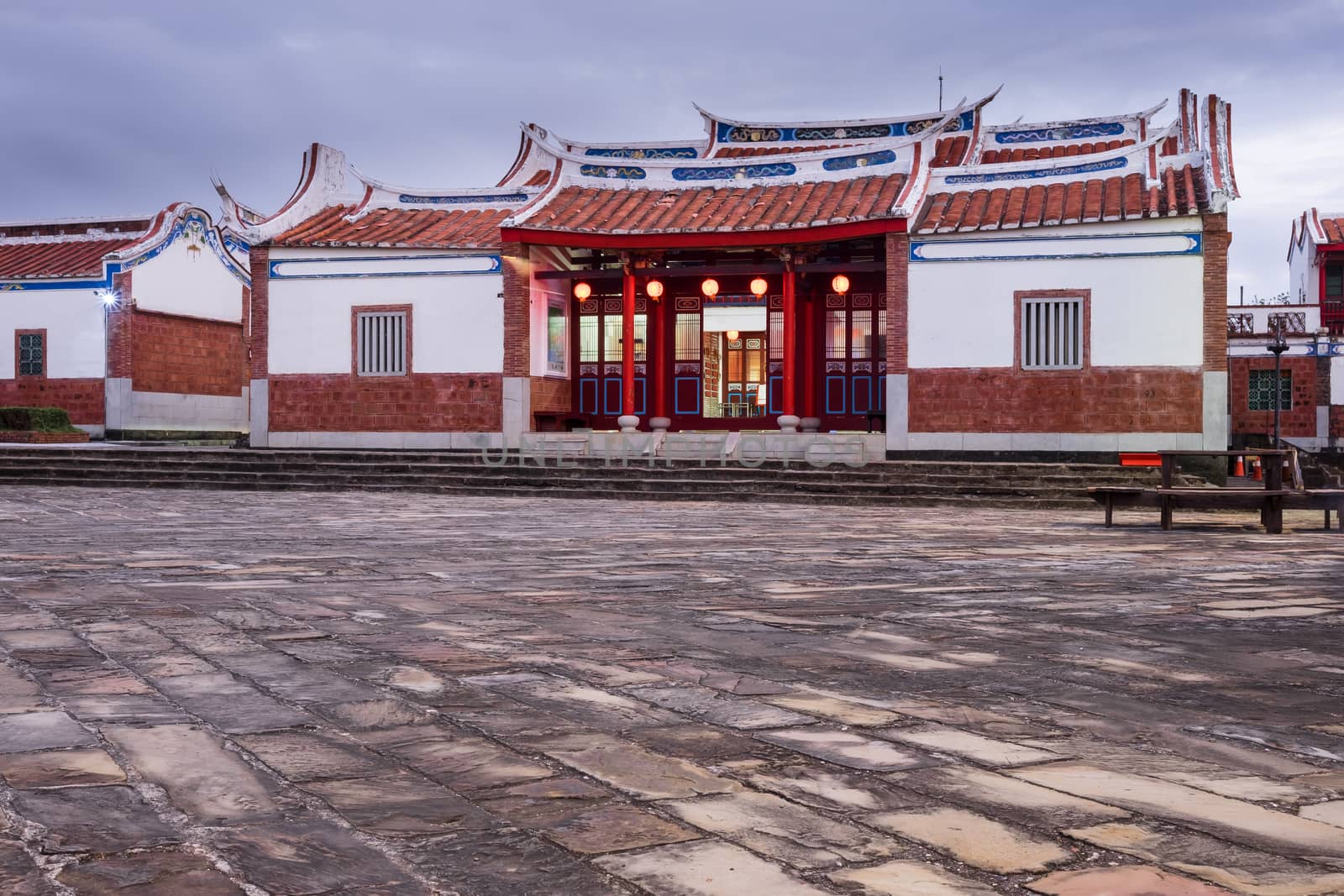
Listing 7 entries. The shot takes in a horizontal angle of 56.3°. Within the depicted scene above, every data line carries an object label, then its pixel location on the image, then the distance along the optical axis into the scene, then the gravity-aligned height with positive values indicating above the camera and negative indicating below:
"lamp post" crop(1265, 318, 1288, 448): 24.60 +1.50
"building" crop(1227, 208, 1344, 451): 29.05 +1.05
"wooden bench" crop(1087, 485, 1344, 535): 10.79 -0.72
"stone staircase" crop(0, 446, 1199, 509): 15.35 -0.78
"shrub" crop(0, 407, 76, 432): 23.73 -0.01
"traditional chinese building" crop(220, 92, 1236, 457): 17.00 +1.95
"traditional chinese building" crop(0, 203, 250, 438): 26.50 +2.09
